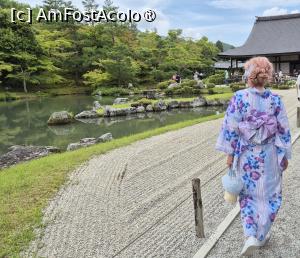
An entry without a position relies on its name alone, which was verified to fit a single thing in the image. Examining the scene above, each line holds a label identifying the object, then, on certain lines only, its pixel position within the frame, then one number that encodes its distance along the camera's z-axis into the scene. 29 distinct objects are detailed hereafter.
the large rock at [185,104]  21.06
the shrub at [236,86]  25.19
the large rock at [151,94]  26.12
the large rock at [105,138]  11.20
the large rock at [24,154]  9.11
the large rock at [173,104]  21.02
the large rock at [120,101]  22.97
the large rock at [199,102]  21.06
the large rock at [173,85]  28.46
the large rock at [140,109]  19.75
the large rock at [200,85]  28.83
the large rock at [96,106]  20.06
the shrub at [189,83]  28.79
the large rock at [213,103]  21.17
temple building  31.80
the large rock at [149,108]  20.09
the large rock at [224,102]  20.94
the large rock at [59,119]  16.56
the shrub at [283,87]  23.81
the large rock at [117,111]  18.56
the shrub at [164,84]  31.31
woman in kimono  3.16
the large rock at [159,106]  20.17
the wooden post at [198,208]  3.53
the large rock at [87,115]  18.25
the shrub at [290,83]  25.20
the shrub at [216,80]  31.33
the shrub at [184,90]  27.98
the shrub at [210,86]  27.59
